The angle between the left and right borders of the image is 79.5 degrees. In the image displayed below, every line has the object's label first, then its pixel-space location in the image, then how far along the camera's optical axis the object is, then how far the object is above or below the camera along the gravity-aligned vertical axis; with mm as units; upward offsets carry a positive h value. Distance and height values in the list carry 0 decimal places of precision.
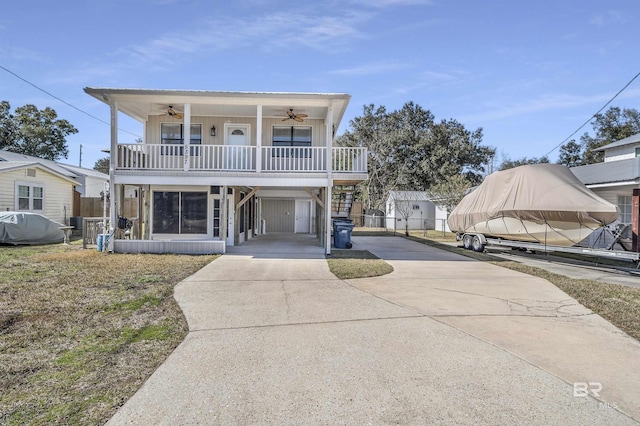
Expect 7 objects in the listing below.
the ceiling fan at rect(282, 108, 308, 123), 15191 +3851
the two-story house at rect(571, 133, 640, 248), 12672 +1271
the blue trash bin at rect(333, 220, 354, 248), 15773 -910
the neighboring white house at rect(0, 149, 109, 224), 19938 +1111
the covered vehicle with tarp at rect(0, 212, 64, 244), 15797 -895
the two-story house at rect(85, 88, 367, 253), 13562 +1924
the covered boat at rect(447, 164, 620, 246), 12164 +222
